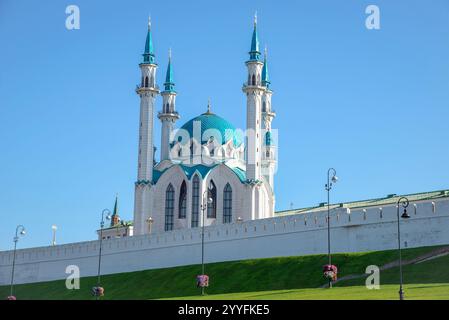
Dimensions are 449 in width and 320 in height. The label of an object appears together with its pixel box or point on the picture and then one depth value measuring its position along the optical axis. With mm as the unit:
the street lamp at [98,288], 66625
